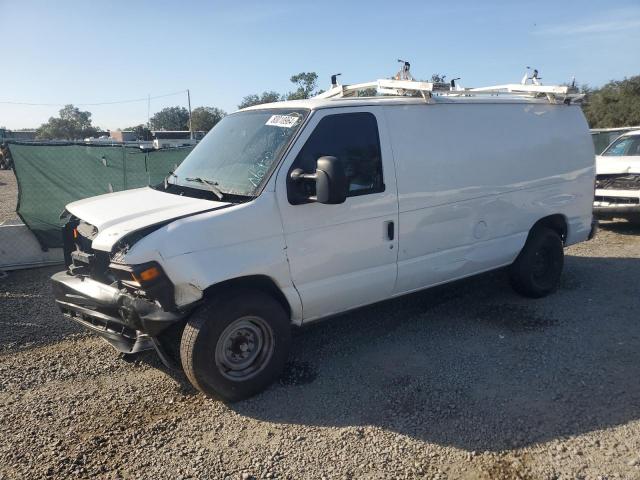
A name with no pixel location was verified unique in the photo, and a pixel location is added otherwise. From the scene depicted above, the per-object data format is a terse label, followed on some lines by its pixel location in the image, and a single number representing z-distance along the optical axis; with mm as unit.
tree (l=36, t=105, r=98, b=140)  84000
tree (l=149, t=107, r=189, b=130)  83250
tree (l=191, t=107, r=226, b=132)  70250
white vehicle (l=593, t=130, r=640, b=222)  8750
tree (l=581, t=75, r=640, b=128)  34000
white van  3480
